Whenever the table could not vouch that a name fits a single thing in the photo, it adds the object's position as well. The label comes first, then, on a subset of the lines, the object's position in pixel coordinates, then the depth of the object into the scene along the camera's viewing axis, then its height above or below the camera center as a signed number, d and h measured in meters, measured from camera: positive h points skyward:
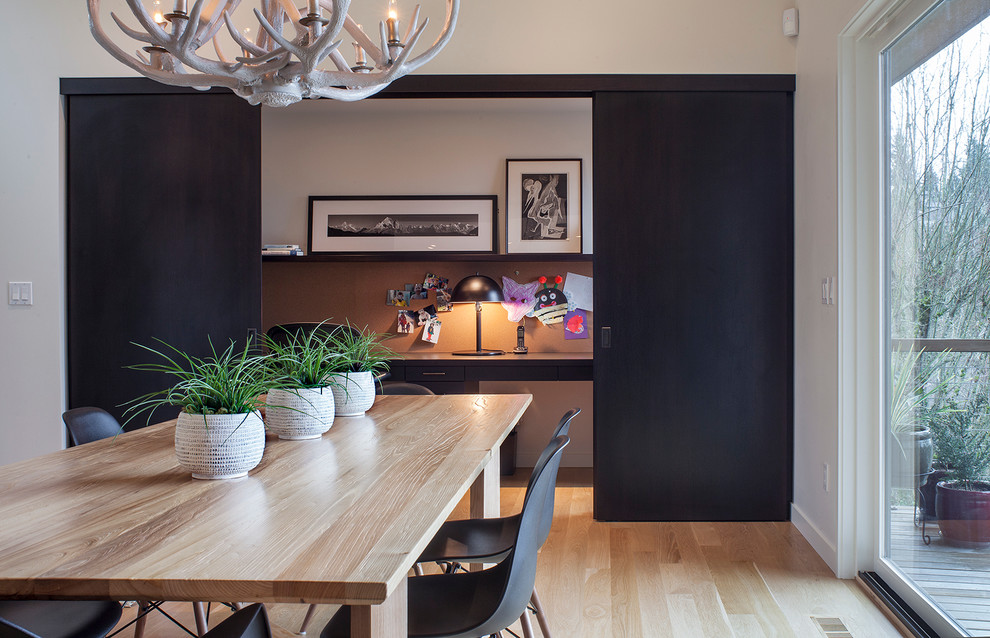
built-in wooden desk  4.34 -0.33
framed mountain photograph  4.93 +0.66
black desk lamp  4.62 +0.18
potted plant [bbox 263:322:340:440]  1.89 -0.23
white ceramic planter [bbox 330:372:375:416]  2.26 -0.25
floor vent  2.31 -1.06
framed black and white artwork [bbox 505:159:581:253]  4.85 +0.79
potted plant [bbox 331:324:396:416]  2.26 -0.21
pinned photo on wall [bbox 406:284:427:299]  5.02 +0.19
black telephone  4.95 -0.16
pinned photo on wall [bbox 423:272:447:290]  5.02 +0.25
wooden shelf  4.69 +0.41
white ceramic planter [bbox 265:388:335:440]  1.88 -0.27
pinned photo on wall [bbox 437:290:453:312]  5.02 +0.12
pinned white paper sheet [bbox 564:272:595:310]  4.96 +0.19
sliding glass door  2.00 +0.02
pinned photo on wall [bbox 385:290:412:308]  5.03 +0.14
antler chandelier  1.83 +0.76
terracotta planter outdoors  1.98 -0.59
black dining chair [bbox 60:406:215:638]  2.21 -0.36
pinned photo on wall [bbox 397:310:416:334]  5.00 -0.04
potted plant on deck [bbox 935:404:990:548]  1.98 -0.48
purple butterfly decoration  4.96 +0.13
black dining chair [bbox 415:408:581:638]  1.85 -0.64
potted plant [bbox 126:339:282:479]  1.45 -0.23
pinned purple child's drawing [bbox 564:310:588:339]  4.95 -0.05
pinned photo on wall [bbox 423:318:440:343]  4.99 -0.10
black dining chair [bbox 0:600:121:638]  1.42 -0.63
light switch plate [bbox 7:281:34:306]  3.60 +0.12
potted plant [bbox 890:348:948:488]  2.32 -0.36
